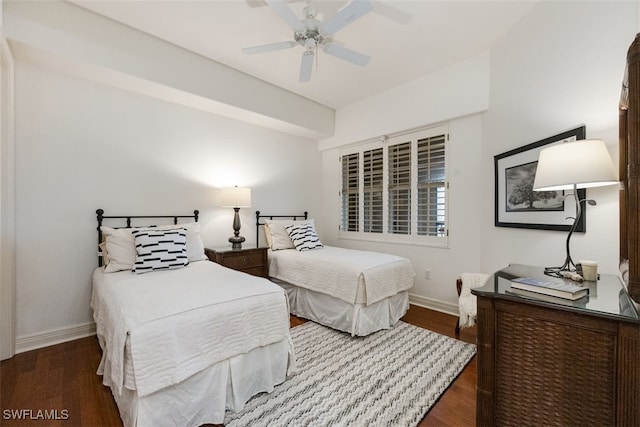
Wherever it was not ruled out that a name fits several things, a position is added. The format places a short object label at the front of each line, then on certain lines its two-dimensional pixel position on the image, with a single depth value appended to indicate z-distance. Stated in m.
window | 3.48
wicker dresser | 1.00
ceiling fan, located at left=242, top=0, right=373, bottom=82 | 1.91
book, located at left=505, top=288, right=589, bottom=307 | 1.13
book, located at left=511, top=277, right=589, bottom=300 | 1.18
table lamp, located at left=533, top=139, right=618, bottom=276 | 1.37
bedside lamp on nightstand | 3.42
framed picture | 1.96
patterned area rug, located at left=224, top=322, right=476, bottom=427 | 1.65
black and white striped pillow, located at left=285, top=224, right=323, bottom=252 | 3.63
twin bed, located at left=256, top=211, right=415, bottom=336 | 2.65
